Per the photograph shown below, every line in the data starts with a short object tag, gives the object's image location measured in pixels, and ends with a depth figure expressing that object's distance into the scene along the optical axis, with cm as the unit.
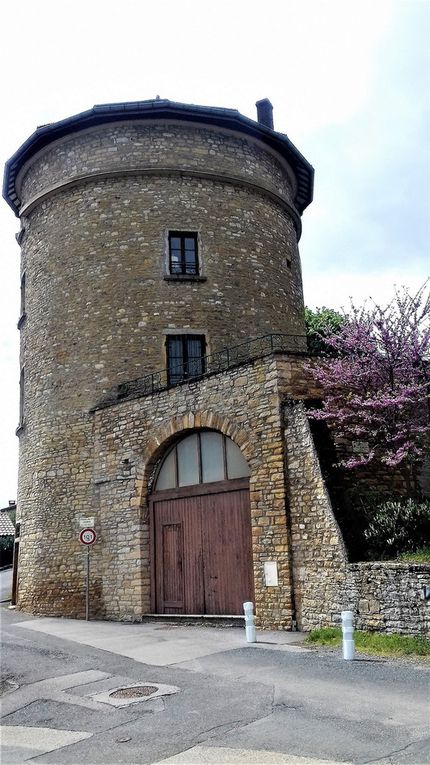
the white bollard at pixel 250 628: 1055
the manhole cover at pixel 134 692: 759
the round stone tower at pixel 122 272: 1744
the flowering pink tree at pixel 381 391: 1257
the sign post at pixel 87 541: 1500
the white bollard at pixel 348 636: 876
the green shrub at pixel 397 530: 1104
